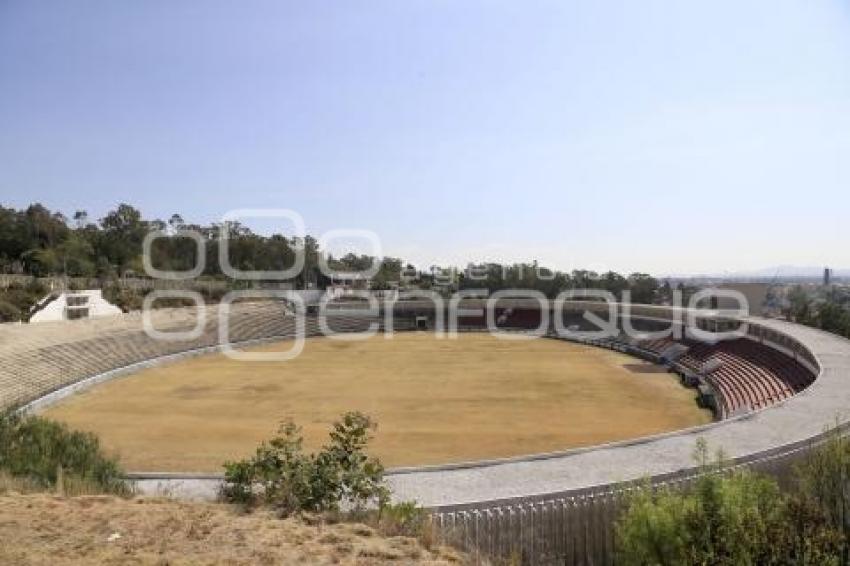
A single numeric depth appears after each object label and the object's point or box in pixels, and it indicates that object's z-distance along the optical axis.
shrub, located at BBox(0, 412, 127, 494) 10.38
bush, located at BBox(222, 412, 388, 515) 9.20
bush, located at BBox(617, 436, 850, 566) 6.26
